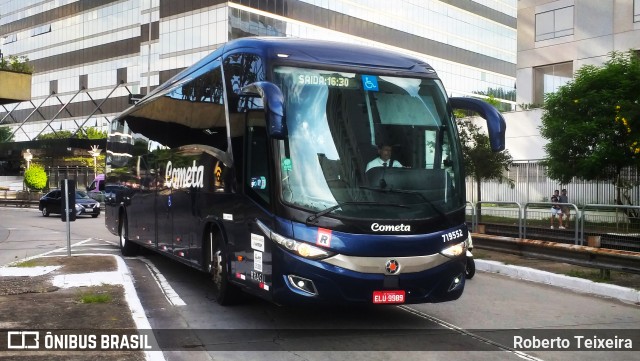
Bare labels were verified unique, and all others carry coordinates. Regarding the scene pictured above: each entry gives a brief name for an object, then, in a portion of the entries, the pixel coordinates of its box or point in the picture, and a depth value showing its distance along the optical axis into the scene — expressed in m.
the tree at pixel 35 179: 55.97
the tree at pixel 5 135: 79.40
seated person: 7.11
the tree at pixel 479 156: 27.92
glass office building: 56.34
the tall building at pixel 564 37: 32.84
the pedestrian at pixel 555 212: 14.32
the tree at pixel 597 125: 23.77
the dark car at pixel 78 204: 33.97
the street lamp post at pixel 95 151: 52.24
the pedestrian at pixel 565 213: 13.80
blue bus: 6.81
